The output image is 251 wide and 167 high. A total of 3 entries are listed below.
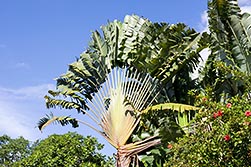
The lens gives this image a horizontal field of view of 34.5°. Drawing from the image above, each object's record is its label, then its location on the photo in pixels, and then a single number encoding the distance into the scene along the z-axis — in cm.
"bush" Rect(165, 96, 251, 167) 488
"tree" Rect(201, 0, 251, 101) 841
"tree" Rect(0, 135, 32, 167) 2338
